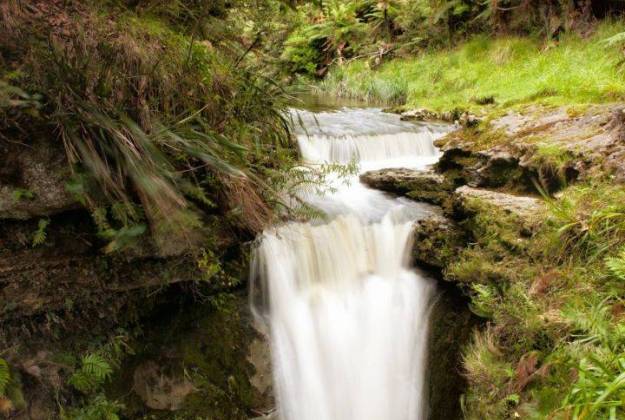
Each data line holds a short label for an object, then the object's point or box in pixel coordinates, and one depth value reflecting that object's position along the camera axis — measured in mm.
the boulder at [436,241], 4664
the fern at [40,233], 2824
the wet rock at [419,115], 9539
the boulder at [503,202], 4090
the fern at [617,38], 6066
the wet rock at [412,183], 5836
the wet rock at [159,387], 3498
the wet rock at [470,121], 6297
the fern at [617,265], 3013
